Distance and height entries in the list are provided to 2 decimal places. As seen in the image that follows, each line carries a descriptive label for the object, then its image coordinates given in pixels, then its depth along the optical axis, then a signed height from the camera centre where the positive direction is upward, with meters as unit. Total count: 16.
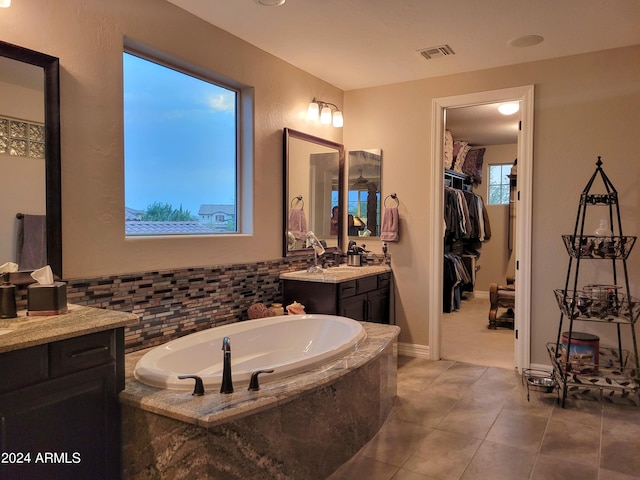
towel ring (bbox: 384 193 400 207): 4.28 +0.25
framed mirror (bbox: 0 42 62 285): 1.98 +0.32
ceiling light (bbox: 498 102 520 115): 4.79 +1.24
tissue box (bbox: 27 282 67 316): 1.87 -0.31
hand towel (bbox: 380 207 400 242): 4.20 -0.01
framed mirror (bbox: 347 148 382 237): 4.39 +0.31
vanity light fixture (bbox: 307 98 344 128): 3.98 +1.00
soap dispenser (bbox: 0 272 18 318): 1.83 -0.32
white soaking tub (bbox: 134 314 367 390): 2.03 -0.71
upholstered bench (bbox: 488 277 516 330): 5.33 -0.91
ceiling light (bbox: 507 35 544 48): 3.19 +1.31
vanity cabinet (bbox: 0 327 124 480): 1.52 -0.67
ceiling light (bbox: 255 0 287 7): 2.69 +1.30
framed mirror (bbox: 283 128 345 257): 3.76 +0.29
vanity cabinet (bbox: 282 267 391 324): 3.48 -0.57
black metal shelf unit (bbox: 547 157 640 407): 3.08 -0.60
